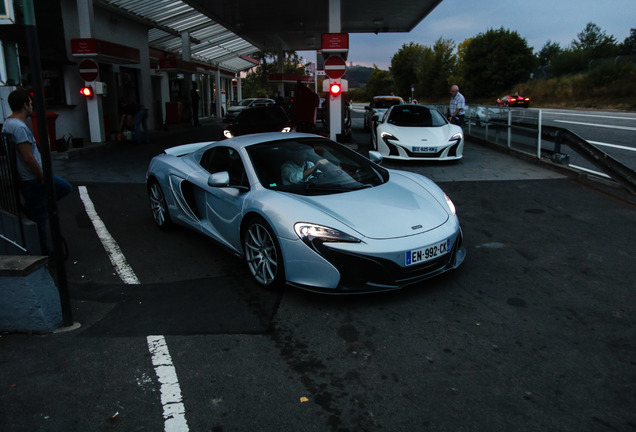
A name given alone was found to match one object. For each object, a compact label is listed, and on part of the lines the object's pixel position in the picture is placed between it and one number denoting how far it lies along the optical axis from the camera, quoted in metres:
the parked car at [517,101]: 46.16
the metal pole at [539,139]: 10.94
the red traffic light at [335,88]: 15.15
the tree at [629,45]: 65.19
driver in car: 4.89
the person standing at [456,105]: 14.95
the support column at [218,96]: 37.88
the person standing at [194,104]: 27.33
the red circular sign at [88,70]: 15.46
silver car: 4.01
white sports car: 11.35
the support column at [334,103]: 15.35
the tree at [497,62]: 63.66
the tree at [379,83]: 96.76
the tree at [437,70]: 75.38
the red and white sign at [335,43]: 14.76
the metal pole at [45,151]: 3.43
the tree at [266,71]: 67.19
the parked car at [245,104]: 30.90
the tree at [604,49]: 62.97
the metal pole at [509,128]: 12.76
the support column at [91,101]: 15.22
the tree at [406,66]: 86.69
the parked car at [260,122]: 13.59
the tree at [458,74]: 69.81
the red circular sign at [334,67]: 14.96
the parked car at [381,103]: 20.92
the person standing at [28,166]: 4.77
